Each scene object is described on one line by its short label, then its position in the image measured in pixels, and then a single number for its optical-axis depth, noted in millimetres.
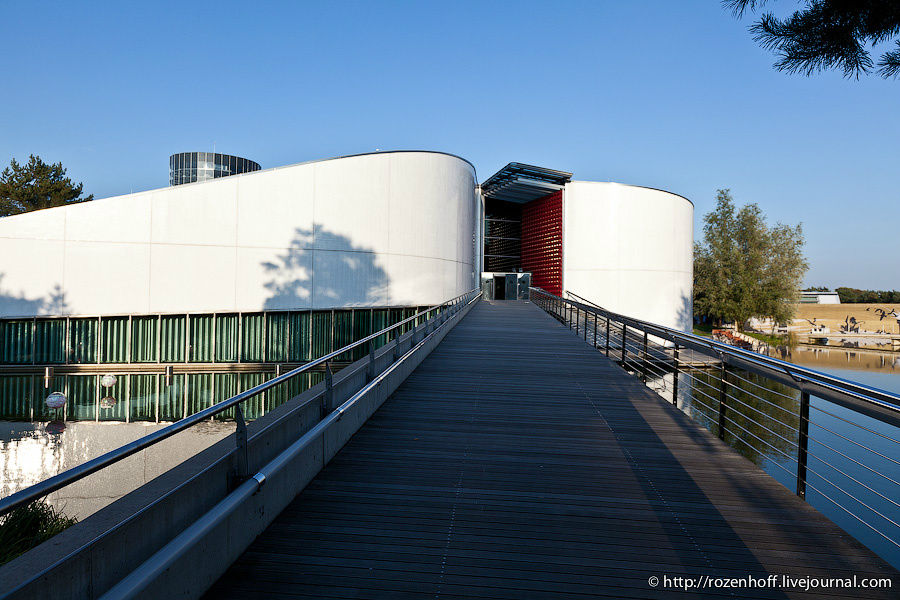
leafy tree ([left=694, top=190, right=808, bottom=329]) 50125
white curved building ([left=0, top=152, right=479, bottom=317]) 21281
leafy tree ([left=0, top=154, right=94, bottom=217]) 41344
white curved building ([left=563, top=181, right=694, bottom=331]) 35938
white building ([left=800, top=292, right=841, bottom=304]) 104962
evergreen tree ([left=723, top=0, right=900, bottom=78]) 5641
